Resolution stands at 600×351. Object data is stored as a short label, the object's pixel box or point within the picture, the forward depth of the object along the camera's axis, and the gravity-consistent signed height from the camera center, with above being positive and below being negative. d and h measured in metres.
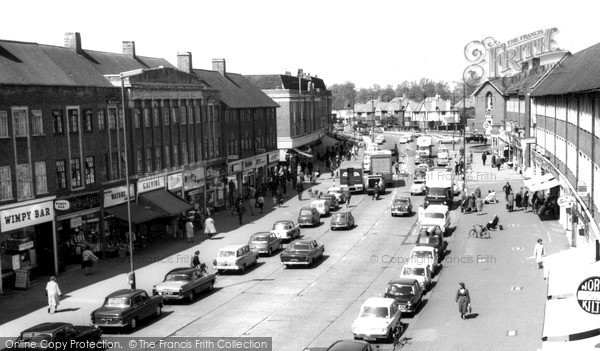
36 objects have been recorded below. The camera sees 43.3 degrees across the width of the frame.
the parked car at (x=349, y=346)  23.84 -7.62
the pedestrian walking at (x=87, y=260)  40.47 -7.88
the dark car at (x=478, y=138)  124.56 -6.08
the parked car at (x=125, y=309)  29.67 -7.90
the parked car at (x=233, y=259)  41.00 -8.16
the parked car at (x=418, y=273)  36.81 -8.32
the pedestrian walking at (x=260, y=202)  62.59 -7.82
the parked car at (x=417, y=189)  69.50 -7.84
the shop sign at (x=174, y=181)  55.33 -5.22
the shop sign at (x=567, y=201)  40.88 -5.59
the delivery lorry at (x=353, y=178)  71.44 -6.87
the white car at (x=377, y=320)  28.59 -8.26
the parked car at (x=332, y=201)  62.27 -7.88
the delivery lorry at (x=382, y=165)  73.81 -5.91
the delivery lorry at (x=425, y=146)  105.81 -6.02
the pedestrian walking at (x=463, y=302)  31.59 -8.34
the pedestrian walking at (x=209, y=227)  51.21 -7.94
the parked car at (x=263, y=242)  46.09 -8.22
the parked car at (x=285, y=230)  49.78 -8.11
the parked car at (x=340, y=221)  54.03 -8.21
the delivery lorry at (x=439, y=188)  61.03 -6.92
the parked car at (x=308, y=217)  55.59 -8.09
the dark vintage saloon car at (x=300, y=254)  42.16 -8.20
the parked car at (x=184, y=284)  34.56 -8.08
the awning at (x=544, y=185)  52.11 -6.01
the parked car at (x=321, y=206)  59.81 -7.92
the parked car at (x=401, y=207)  58.88 -8.01
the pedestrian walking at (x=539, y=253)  41.31 -8.39
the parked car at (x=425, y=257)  40.16 -8.23
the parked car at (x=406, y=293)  32.37 -8.24
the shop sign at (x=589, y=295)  19.61 -5.11
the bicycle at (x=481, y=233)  50.47 -8.79
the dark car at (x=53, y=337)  25.66 -7.68
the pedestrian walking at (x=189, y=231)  49.78 -7.94
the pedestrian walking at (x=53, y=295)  32.53 -7.84
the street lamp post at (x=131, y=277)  35.78 -7.80
